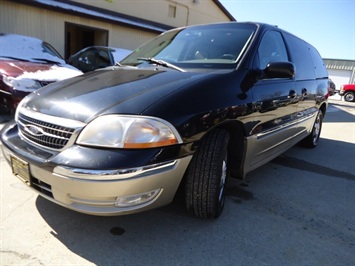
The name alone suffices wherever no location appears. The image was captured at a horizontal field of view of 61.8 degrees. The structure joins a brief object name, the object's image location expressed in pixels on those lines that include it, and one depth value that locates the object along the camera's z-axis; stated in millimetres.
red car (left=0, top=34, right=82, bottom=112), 4527
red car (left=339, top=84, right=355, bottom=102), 20541
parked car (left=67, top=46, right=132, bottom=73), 7348
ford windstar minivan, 1771
